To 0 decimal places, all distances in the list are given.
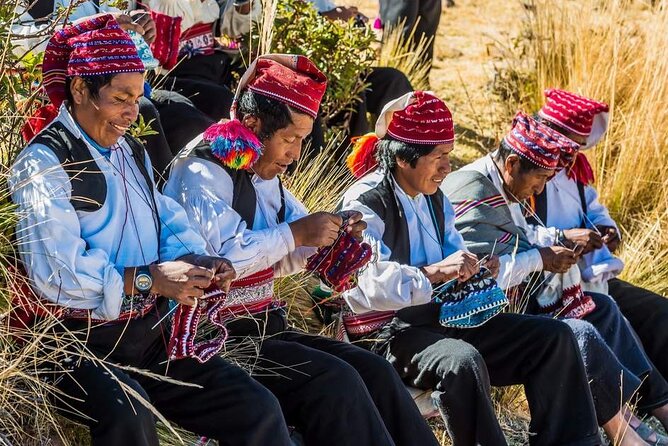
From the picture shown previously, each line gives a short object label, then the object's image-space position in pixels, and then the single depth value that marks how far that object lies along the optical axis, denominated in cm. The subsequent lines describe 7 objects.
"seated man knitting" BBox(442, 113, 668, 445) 510
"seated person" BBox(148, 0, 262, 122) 581
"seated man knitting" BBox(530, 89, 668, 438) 570
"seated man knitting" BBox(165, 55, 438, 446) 398
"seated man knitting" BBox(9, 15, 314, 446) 354
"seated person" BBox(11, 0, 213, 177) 446
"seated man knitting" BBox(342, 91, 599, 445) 448
